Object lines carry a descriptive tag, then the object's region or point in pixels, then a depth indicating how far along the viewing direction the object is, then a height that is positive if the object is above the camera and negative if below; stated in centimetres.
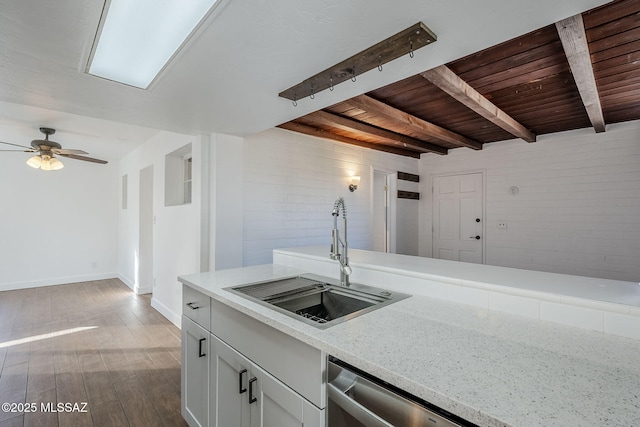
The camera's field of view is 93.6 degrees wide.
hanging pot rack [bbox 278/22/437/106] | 138 +82
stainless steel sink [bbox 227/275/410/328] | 153 -43
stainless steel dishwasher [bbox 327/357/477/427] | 77 -53
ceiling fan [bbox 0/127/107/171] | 396 +85
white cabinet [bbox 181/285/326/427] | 107 -68
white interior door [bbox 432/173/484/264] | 486 -4
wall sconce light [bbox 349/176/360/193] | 436 +47
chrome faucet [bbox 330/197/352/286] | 168 -22
